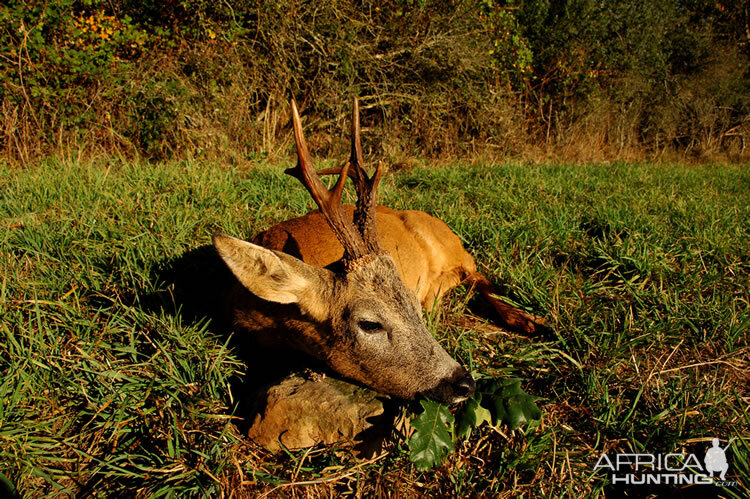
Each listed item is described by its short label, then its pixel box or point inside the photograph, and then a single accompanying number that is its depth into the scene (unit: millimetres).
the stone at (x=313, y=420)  567
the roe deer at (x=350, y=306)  586
